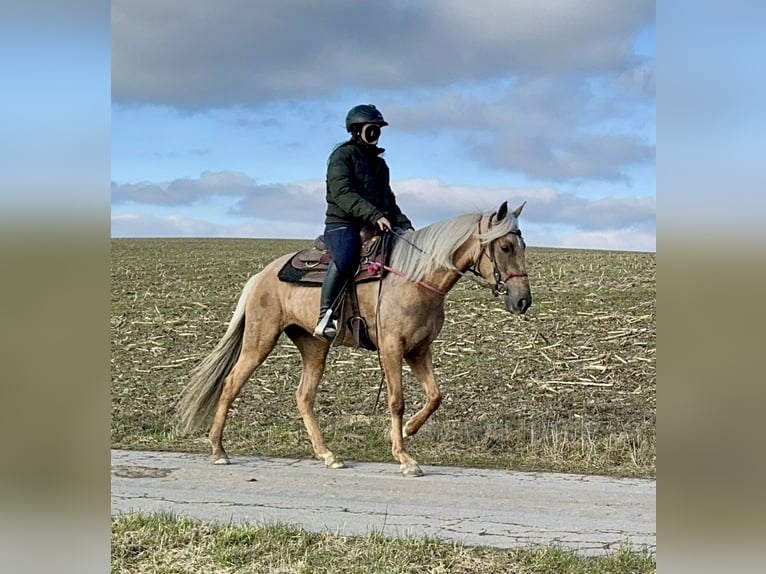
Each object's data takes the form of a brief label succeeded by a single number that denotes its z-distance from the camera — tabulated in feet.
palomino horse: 18.76
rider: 19.34
